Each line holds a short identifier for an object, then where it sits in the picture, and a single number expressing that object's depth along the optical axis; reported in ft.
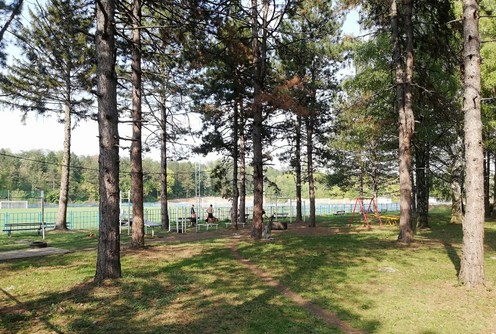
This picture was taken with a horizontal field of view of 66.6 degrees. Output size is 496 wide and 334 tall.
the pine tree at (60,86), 42.91
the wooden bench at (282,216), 90.43
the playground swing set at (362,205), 62.42
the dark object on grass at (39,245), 40.09
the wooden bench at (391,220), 65.00
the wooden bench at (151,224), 56.59
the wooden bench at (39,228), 57.37
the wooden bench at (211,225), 70.18
